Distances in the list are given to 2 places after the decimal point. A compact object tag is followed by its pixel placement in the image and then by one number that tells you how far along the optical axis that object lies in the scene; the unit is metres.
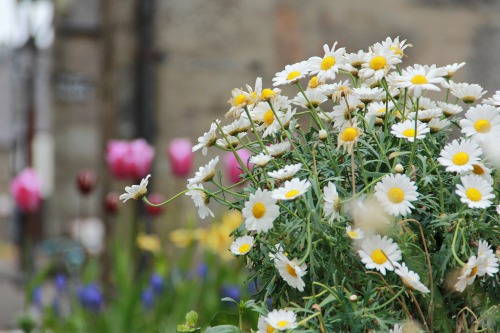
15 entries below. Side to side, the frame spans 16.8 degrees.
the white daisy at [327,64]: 1.63
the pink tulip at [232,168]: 3.32
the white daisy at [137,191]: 1.63
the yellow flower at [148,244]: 3.97
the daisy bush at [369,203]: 1.54
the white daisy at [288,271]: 1.54
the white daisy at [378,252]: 1.53
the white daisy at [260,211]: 1.55
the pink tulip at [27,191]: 3.99
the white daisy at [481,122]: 1.59
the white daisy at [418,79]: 1.57
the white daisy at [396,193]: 1.53
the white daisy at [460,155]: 1.55
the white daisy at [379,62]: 1.61
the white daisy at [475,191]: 1.54
